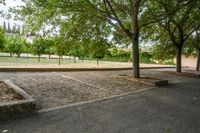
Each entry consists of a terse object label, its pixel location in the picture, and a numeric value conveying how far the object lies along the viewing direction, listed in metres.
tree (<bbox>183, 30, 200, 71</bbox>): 12.70
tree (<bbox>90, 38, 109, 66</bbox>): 7.80
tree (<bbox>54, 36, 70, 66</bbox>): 7.11
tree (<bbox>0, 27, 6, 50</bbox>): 18.42
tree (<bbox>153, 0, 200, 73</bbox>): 8.27
